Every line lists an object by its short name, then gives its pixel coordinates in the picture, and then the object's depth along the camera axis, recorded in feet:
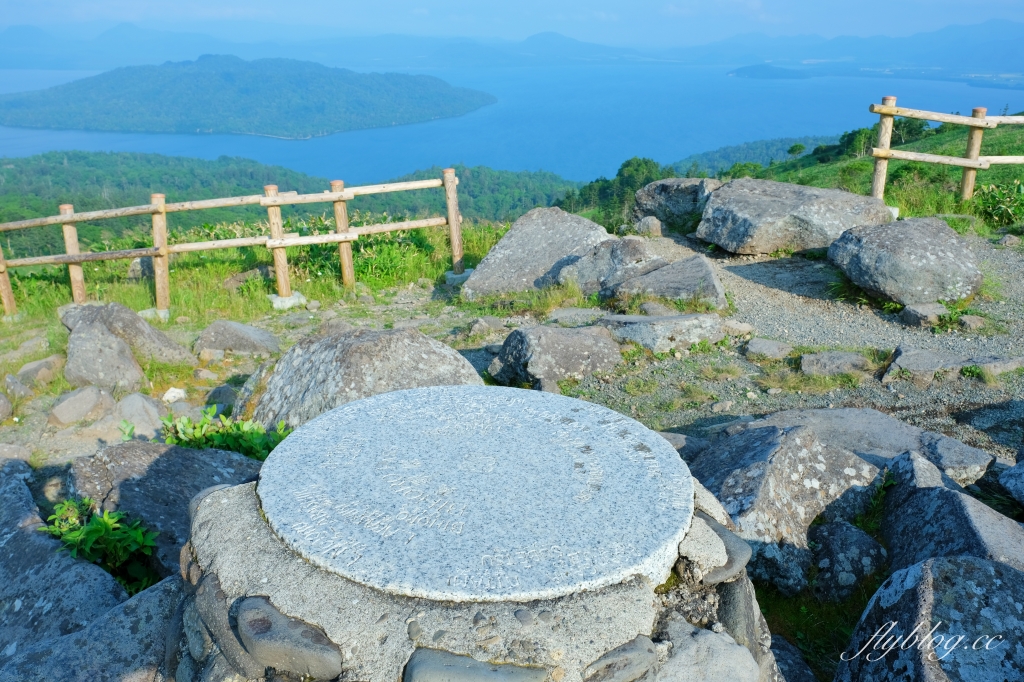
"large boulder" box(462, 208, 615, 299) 32.09
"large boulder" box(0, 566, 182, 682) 9.95
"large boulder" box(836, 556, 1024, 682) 8.39
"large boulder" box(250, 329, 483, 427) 16.89
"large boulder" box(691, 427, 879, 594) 12.54
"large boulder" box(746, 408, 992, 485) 14.82
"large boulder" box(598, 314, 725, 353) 24.06
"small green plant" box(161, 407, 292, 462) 15.47
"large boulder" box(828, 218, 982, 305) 26.30
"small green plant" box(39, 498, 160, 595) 12.41
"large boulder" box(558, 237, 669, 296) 30.01
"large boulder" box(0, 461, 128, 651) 11.48
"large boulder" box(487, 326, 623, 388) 22.38
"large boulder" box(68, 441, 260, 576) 13.05
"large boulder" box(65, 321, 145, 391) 23.08
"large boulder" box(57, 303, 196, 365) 24.91
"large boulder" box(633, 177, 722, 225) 37.96
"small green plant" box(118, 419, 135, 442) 15.02
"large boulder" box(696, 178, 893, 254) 32.42
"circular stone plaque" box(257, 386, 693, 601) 8.77
